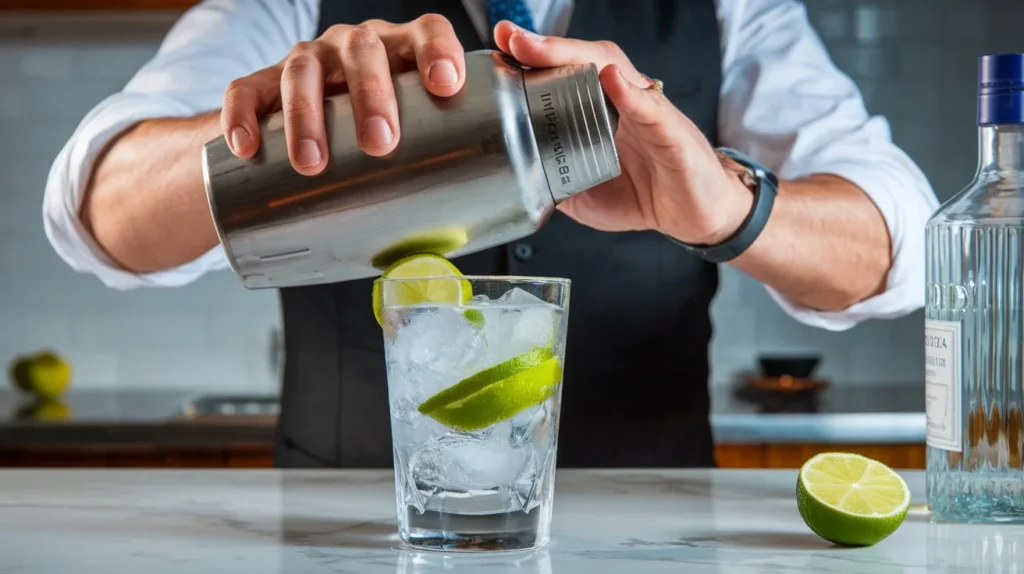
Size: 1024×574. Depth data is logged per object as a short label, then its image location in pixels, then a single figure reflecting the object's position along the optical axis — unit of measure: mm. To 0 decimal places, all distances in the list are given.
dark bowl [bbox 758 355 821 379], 2938
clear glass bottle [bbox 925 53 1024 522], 906
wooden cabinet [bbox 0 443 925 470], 2443
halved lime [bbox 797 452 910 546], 804
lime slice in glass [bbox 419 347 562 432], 771
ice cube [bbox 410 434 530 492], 779
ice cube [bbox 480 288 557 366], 775
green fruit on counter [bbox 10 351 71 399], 2939
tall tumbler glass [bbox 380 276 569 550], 775
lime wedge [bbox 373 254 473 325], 773
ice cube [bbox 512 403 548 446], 789
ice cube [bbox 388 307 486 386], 778
